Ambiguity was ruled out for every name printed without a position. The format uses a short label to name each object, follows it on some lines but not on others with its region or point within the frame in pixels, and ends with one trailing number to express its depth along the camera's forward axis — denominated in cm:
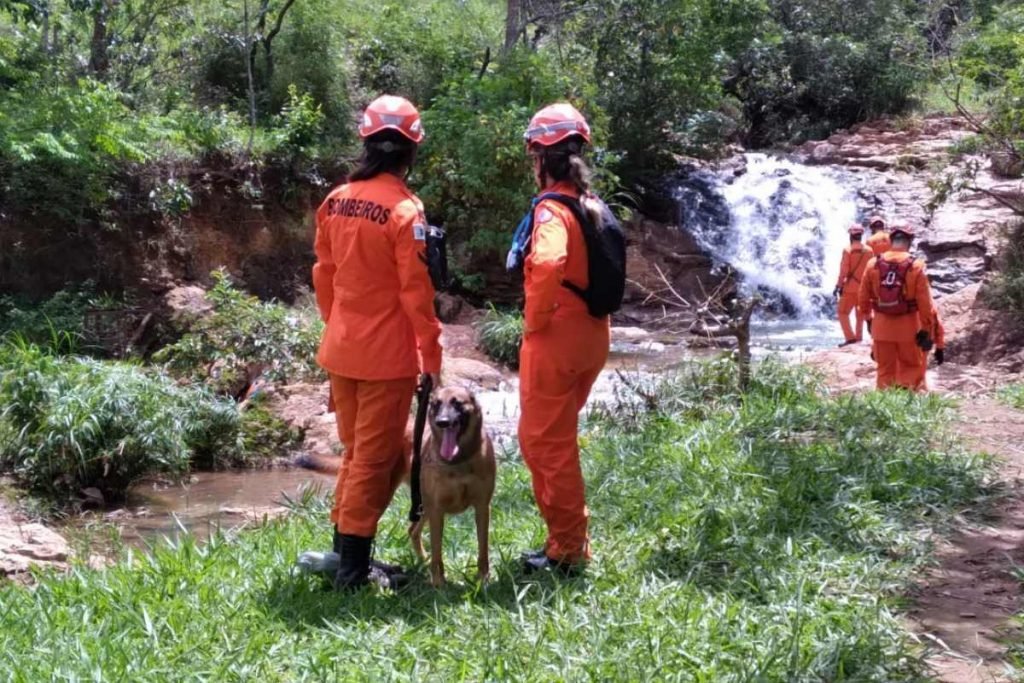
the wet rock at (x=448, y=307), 1667
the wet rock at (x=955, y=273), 1706
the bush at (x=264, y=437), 983
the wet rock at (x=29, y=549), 580
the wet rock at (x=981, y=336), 1332
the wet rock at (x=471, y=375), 1240
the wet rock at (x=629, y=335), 1595
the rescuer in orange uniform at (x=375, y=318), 471
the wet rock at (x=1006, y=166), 1606
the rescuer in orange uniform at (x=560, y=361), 480
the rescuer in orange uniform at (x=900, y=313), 997
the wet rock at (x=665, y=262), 1862
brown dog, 471
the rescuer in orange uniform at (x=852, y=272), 1432
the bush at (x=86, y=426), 848
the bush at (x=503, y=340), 1447
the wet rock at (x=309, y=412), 1017
